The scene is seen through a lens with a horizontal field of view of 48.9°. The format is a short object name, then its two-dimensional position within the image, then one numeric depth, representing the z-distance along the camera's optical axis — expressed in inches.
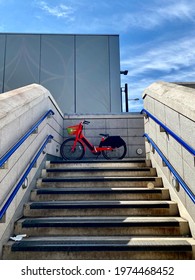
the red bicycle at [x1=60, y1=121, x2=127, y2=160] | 252.5
